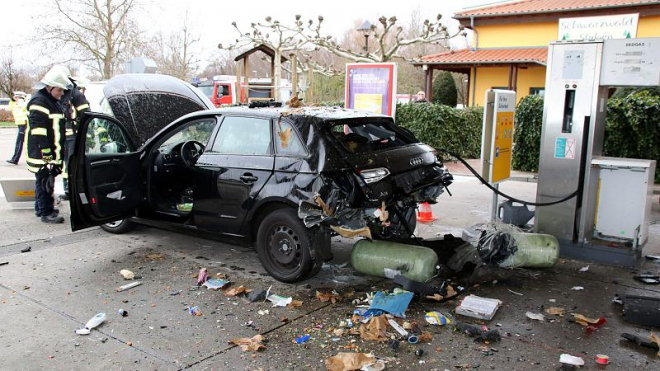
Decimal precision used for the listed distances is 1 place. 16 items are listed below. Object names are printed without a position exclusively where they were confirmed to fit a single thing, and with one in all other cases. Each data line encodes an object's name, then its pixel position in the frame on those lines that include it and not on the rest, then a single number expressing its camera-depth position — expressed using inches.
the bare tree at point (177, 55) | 1694.1
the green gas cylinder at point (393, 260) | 189.3
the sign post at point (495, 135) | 250.4
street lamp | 686.5
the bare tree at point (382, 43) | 800.9
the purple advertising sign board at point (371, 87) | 357.4
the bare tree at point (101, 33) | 1182.9
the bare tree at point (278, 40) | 820.0
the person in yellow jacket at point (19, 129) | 510.0
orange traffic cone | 300.2
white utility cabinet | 219.1
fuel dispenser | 218.4
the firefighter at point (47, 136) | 279.6
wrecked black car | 188.9
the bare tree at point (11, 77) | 1425.1
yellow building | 739.4
